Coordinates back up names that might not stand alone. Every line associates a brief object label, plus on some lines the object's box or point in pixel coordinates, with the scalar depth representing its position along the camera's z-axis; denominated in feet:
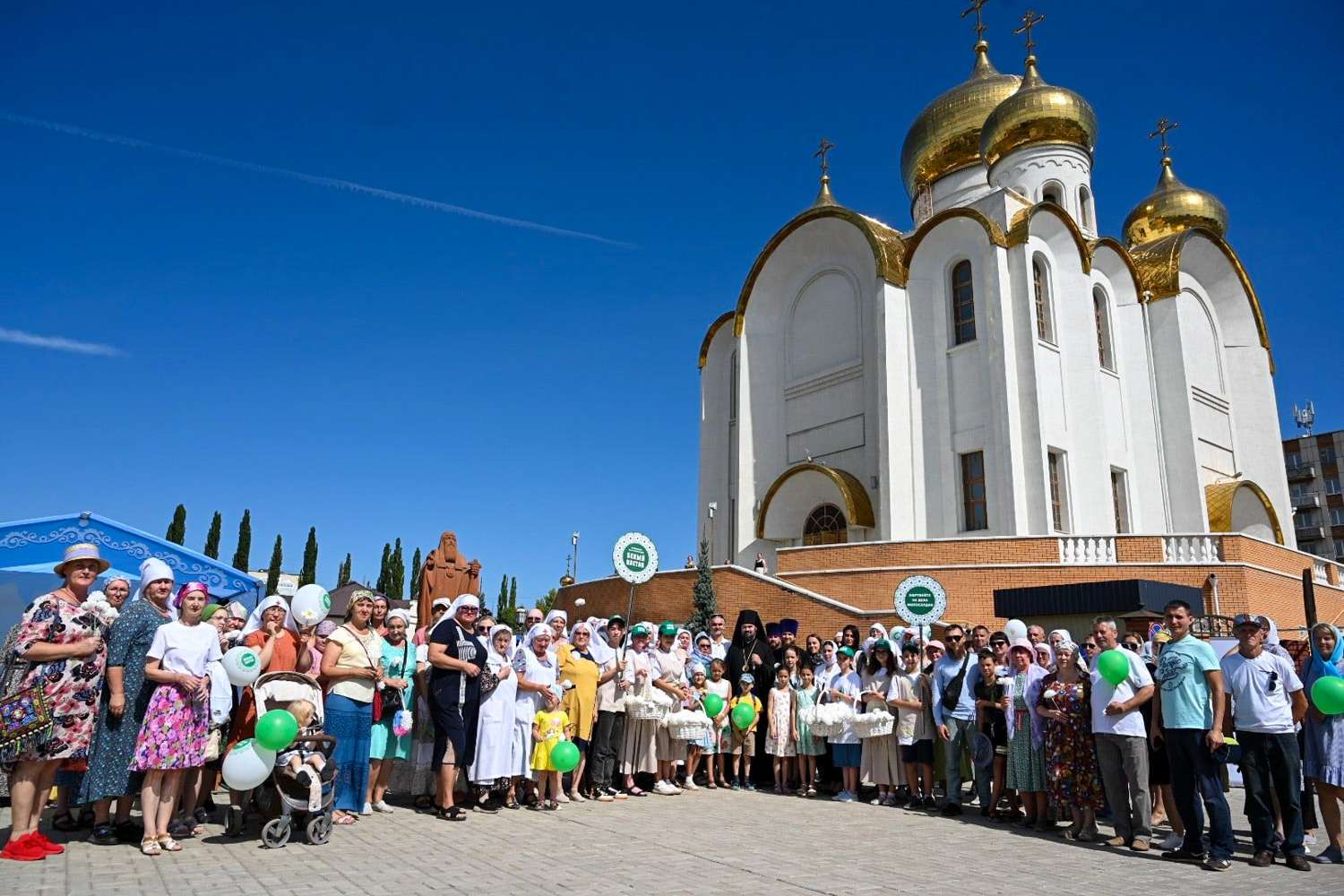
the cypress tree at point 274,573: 162.09
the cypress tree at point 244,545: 153.58
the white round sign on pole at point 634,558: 48.52
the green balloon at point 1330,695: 20.54
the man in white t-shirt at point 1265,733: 20.25
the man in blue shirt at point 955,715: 26.68
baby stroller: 19.34
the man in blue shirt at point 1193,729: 20.10
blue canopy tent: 33.81
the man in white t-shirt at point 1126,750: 21.68
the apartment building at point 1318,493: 191.93
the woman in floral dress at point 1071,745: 22.75
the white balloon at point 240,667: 20.98
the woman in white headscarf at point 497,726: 24.98
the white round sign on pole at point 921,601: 40.40
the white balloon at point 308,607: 26.81
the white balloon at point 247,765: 18.74
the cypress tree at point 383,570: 177.17
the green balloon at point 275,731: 18.72
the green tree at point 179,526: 140.85
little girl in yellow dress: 26.25
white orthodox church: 71.41
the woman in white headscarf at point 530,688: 25.72
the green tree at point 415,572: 184.92
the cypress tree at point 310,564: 164.86
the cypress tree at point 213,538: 151.12
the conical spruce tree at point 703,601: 62.28
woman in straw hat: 17.40
